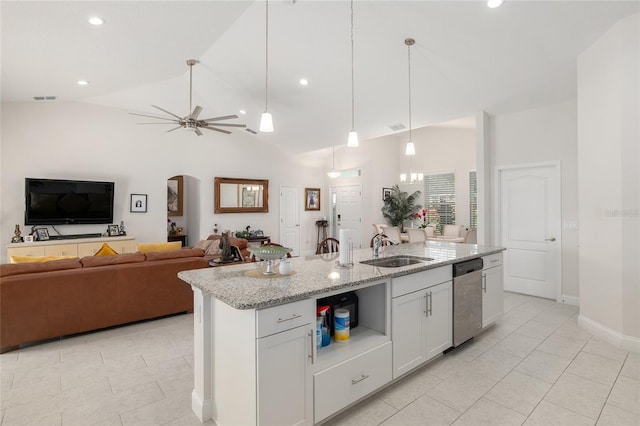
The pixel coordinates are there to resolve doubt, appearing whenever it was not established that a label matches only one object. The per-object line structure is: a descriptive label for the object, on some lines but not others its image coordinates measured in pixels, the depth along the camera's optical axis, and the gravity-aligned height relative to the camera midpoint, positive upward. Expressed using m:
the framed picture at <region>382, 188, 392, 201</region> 9.17 +0.62
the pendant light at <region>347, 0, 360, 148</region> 3.21 +0.77
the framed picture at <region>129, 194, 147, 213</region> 6.64 +0.25
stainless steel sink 2.94 -0.45
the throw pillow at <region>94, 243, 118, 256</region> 4.19 -0.48
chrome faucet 3.09 -0.32
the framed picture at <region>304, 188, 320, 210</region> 9.38 +0.48
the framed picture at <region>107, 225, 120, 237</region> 6.30 -0.30
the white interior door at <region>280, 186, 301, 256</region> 8.88 -0.08
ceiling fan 4.61 +1.40
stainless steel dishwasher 2.95 -0.84
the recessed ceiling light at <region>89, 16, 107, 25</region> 3.03 +1.89
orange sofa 3.09 -0.85
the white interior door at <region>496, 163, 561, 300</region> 4.68 -0.22
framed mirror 7.74 +0.49
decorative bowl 2.15 -0.26
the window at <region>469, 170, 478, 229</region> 7.88 +0.37
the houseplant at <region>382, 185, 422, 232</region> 8.86 +0.17
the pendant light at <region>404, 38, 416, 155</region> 3.72 +2.03
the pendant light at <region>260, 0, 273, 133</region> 2.81 +0.81
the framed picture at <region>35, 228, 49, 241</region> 5.63 -0.34
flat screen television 5.61 +0.25
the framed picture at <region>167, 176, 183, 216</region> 8.27 +0.49
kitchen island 1.70 -0.80
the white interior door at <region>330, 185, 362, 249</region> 8.96 +0.12
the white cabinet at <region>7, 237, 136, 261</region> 5.34 -0.57
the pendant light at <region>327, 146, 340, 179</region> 9.49 +1.69
